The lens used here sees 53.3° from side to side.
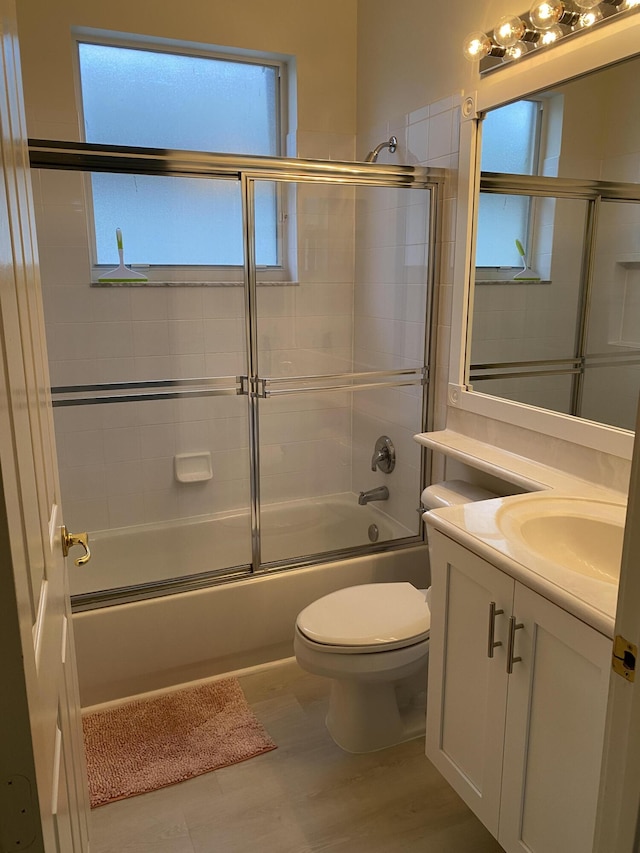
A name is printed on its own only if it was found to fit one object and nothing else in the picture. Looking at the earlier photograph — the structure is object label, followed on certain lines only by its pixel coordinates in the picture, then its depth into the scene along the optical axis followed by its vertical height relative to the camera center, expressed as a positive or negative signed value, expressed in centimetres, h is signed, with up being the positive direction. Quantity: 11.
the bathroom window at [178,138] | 254 +63
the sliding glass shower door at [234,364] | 246 -31
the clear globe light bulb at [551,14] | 170 +72
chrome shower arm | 267 +57
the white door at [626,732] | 73 -52
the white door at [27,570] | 62 -32
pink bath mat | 191 -144
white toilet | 188 -106
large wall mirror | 163 +10
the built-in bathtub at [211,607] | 221 -116
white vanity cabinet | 116 -85
